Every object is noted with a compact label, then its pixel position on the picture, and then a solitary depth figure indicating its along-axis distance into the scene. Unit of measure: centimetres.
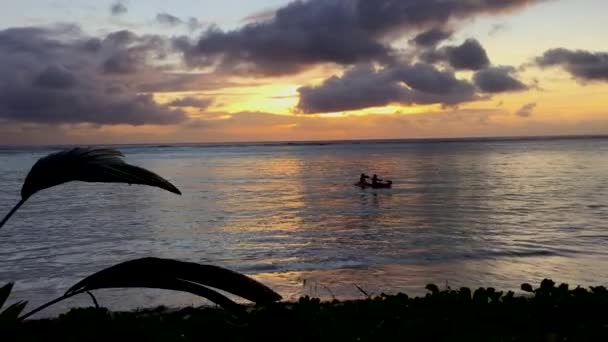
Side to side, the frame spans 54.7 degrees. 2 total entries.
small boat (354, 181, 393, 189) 3165
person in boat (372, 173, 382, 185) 3102
